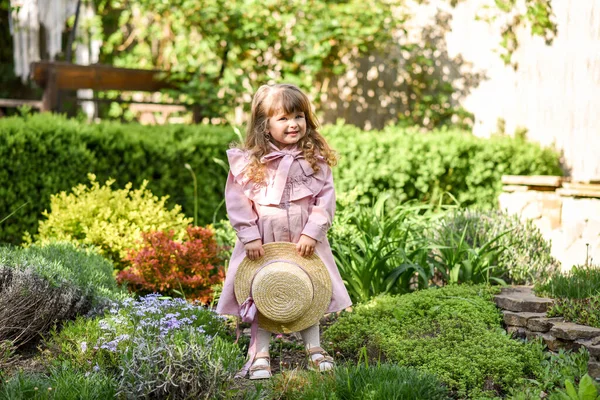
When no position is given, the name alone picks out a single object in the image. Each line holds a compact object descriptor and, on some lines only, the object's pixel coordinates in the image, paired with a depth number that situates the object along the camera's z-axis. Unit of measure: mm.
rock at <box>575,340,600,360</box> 3789
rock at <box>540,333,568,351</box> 4051
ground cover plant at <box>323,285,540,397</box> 3764
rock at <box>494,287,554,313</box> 4410
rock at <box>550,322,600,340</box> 3932
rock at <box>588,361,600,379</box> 3725
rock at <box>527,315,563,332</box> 4184
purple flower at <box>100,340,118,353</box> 3462
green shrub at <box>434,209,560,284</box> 5453
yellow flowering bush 5809
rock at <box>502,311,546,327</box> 4312
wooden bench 8461
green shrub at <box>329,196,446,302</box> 5102
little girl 4152
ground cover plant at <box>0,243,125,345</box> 3918
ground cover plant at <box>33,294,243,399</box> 3234
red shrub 5434
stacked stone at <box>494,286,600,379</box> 3893
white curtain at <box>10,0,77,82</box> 9664
